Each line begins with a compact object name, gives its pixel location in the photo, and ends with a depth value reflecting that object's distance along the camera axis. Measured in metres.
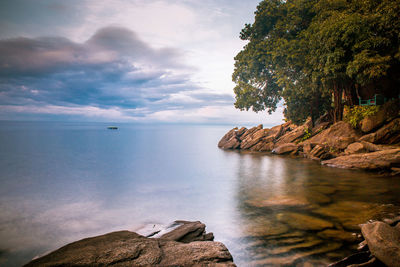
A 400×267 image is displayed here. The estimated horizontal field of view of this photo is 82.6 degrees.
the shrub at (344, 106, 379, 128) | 15.14
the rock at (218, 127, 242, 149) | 27.41
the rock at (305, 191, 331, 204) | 7.88
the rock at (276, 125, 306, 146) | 22.41
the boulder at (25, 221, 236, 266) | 3.29
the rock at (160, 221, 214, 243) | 4.94
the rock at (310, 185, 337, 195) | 9.01
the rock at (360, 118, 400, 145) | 13.36
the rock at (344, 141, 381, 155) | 12.95
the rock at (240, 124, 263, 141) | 27.75
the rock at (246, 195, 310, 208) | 7.70
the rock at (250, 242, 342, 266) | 4.21
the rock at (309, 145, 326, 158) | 17.17
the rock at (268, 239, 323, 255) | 4.63
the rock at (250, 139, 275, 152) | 23.69
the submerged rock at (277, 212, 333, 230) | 5.71
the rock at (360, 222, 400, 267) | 3.53
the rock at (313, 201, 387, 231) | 5.88
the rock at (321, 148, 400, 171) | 11.29
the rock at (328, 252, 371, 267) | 3.91
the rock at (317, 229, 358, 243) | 4.93
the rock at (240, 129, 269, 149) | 25.69
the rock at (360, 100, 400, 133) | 14.16
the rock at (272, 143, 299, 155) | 20.08
